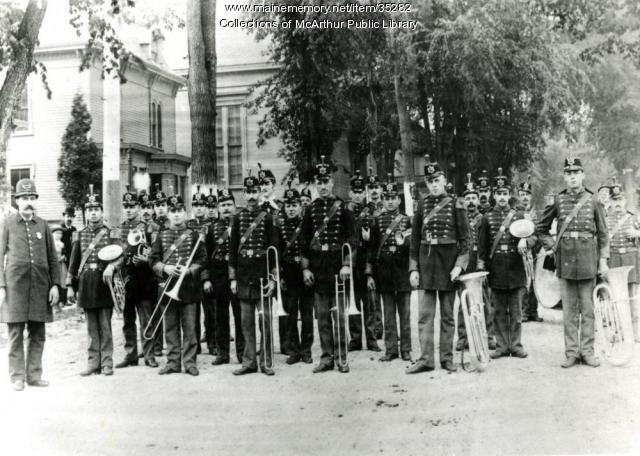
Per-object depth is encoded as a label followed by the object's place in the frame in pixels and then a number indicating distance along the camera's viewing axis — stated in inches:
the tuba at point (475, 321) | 266.8
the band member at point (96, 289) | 289.9
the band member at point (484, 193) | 375.9
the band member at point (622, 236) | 355.6
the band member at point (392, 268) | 304.8
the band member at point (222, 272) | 318.7
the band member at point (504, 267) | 300.5
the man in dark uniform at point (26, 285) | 263.7
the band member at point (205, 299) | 332.5
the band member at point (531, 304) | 414.3
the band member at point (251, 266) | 290.0
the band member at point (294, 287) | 315.9
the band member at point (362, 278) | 335.3
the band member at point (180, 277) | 292.0
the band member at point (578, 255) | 274.5
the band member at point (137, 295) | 308.9
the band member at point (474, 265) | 316.7
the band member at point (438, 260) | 274.8
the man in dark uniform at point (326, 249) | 292.4
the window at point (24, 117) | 674.2
